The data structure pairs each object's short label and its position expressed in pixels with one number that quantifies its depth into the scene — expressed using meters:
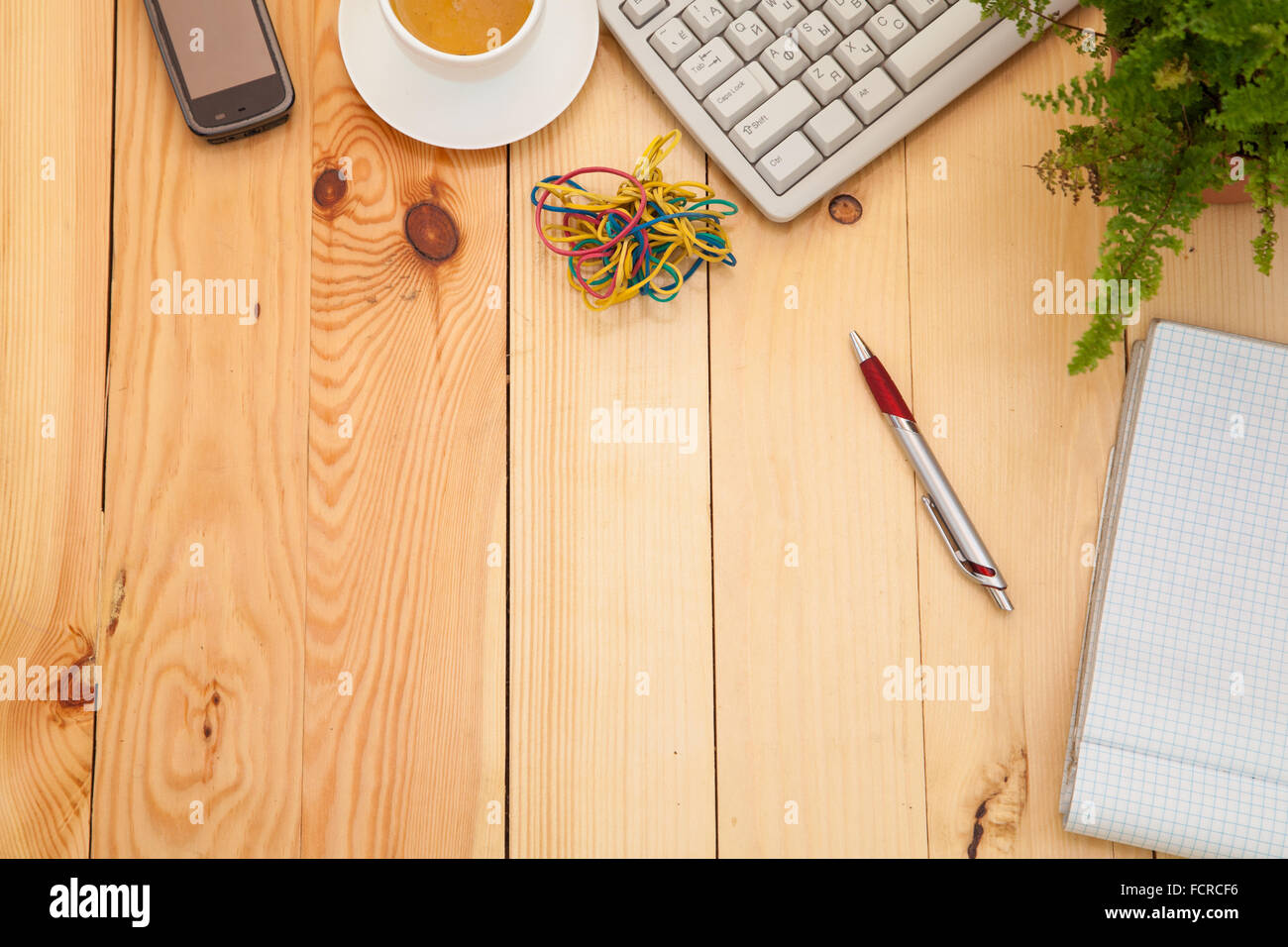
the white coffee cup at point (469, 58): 0.67
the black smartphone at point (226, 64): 0.74
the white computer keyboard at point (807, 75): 0.71
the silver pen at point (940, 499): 0.71
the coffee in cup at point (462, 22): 0.70
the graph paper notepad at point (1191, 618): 0.68
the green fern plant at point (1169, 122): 0.53
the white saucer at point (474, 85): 0.72
